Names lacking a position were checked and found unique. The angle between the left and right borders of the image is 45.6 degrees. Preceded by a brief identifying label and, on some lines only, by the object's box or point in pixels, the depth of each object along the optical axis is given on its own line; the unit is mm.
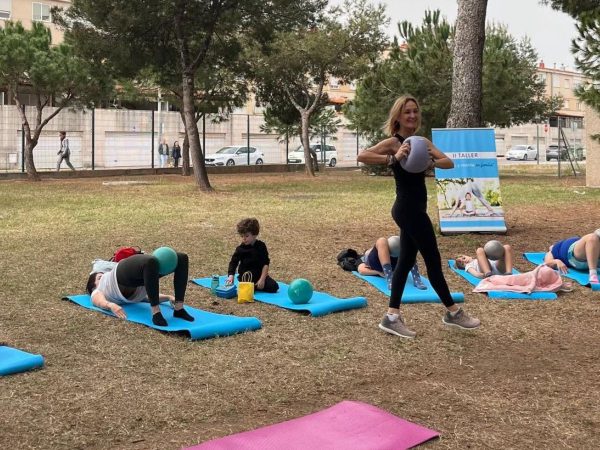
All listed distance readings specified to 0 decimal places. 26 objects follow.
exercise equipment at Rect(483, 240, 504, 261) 7625
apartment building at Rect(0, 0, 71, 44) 50188
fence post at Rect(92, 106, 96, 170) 28797
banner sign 10773
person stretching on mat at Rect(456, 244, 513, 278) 7672
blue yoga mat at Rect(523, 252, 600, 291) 7340
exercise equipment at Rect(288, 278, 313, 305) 6355
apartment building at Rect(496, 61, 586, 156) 41919
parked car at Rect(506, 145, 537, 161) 58250
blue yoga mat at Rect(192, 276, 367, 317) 6181
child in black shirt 6895
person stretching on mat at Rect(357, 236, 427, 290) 7248
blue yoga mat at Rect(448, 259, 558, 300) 6914
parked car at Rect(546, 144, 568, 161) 58922
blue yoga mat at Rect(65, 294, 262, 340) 5359
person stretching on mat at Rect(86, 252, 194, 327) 5547
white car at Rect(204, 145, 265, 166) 38406
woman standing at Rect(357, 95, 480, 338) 5203
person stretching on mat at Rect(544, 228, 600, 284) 7516
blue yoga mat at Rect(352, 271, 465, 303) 6641
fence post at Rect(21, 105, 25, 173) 24612
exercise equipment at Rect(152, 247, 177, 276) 5586
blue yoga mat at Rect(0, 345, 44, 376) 4426
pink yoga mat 3455
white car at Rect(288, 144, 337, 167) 41531
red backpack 6121
